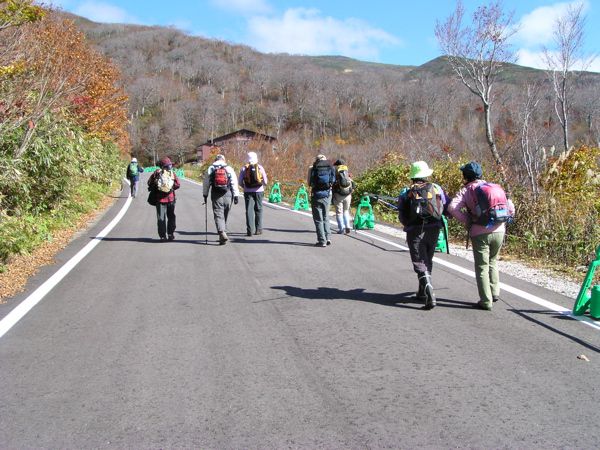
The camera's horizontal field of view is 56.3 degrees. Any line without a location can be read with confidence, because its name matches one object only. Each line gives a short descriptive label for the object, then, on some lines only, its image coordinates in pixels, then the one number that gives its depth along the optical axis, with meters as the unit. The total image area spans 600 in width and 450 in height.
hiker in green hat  6.15
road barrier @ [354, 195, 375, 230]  13.33
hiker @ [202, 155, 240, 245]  10.97
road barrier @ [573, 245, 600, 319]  5.65
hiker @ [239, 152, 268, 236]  11.84
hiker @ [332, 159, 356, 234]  11.89
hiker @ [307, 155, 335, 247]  10.62
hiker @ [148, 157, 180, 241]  11.08
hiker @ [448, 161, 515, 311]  5.95
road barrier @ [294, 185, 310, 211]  18.94
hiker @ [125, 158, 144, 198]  25.55
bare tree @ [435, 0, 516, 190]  30.34
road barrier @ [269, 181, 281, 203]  22.58
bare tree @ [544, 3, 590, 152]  26.50
